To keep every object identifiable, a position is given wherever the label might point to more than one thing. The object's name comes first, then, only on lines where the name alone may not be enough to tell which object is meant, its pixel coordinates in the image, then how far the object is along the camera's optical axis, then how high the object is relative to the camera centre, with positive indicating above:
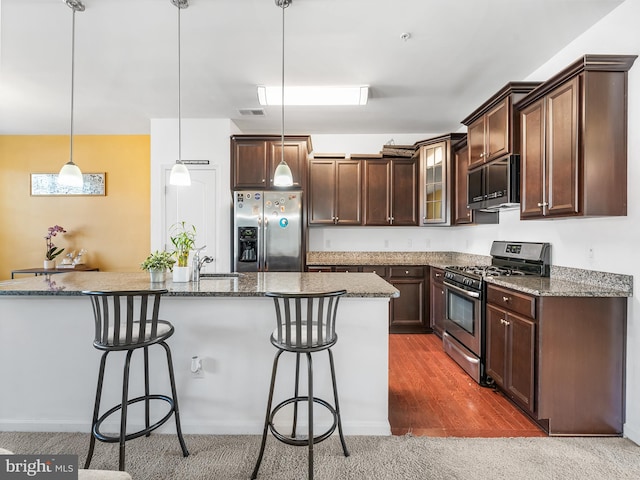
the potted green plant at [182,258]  2.25 -0.15
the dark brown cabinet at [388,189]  4.45 +0.69
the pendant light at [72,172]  2.15 +0.46
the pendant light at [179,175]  2.45 +0.48
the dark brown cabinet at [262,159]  4.11 +1.03
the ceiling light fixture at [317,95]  3.19 +1.47
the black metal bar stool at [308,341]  1.57 -0.55
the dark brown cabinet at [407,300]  4.16 -0.81
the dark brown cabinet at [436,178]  4.01 +0.79
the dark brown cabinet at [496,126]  2.59 +1.01
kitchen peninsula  2.08 -0.82
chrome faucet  2.30 -0.20
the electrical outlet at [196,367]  2.07 -0.85
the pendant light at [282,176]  2.52 +0.49
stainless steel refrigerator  3.94 +0.07
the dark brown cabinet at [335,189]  4.45 +0.69
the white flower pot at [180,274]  2.24 -0.26
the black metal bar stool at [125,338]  1.60 -0.55
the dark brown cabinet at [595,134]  1.99 +0.67
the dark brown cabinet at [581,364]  2.04 -0.80
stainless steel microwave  2.64 +0.49
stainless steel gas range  2.75 -0.52
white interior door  4.19 +0.41
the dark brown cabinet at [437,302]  3.80 -0.79
